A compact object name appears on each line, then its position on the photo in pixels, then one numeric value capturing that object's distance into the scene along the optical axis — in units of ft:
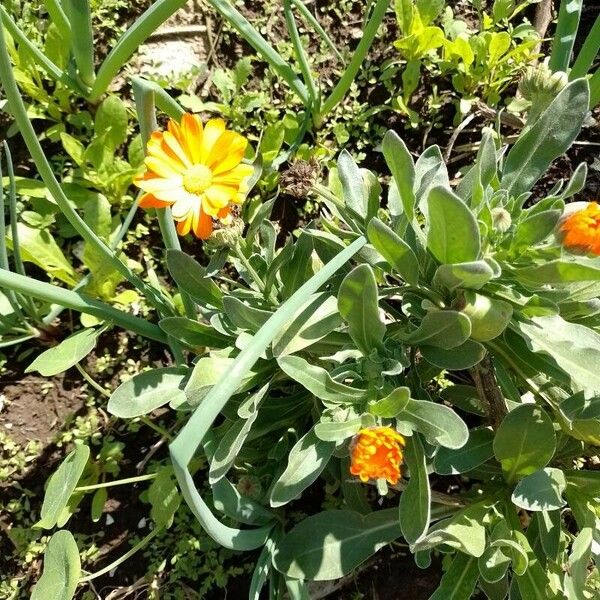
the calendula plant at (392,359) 1.15
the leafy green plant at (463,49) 1.76
